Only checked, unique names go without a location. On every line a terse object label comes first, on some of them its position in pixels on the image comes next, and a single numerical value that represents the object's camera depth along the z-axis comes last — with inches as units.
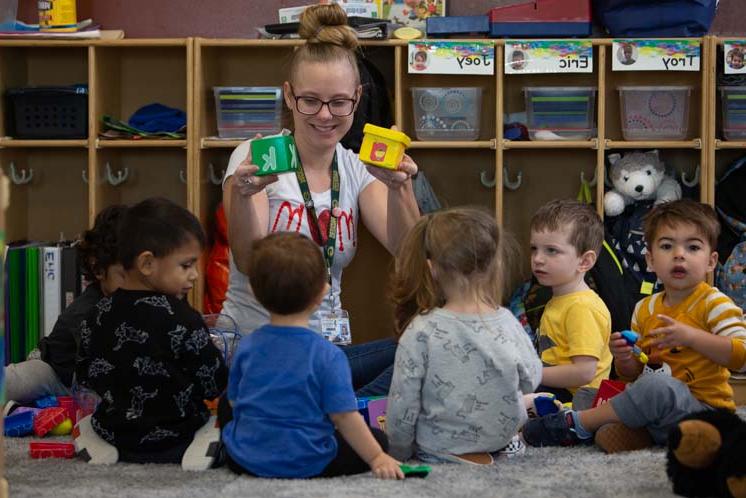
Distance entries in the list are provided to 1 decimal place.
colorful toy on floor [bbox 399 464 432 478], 132.9
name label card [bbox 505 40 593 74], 249.1
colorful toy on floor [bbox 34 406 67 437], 180.9
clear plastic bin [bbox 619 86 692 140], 256.5
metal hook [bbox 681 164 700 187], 263.2
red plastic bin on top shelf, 252.6
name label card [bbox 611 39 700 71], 247.1
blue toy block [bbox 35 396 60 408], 192.3
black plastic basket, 258.5
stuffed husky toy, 255.8
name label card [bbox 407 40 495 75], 251.7
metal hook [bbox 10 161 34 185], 273.4
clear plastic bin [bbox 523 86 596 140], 258.3
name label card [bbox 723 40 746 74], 246.3
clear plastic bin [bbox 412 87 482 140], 259.0
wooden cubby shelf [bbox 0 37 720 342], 255.6
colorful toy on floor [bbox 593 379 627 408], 162.5
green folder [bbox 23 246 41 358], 251.4
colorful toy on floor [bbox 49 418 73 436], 181.9
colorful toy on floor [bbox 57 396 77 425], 184.5
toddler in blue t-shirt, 131.5
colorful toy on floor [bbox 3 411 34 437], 182.0
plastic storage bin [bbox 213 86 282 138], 259.5
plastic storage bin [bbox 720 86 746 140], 251.7
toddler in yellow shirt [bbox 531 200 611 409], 170.6
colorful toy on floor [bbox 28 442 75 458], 158.4
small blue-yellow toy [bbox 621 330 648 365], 159.7
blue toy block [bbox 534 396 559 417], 169.9
